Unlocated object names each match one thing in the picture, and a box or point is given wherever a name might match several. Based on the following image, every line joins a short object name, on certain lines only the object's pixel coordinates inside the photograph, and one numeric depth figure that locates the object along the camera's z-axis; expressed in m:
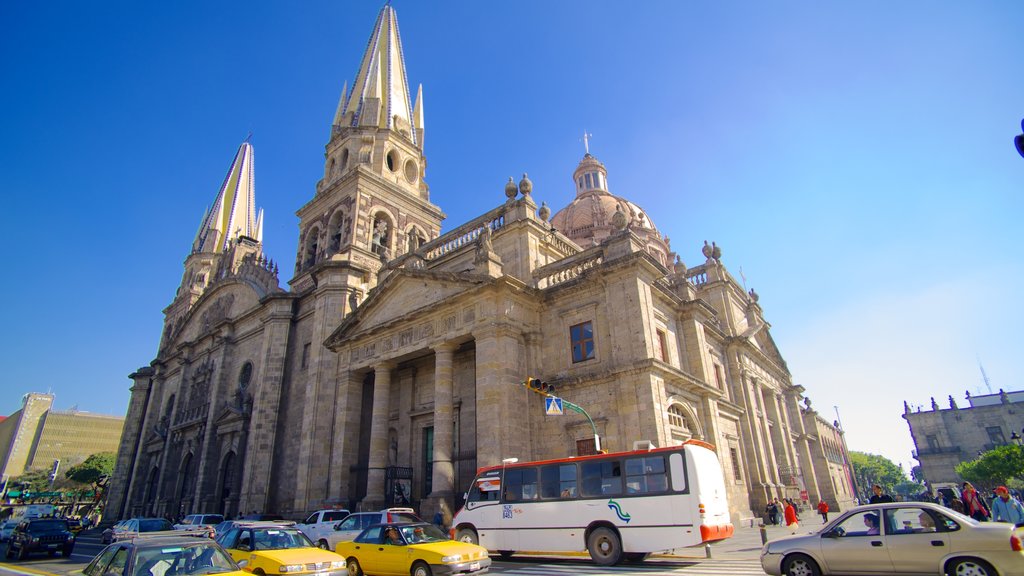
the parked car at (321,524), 16.90
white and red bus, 11.12
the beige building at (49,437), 109.81
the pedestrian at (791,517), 19.12
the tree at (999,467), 42.88
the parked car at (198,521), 21.05
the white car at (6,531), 25.22
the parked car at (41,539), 17.50
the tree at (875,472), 94.50
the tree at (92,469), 66.56
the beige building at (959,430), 65.88
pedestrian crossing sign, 15.89
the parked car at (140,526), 18.75
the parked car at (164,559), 6.45
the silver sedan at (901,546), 7.44
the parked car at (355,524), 14.27
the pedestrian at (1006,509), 10.61
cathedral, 19.66
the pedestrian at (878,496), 14.73
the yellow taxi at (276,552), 8.80
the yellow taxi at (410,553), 9.92
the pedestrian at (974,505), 12.70
